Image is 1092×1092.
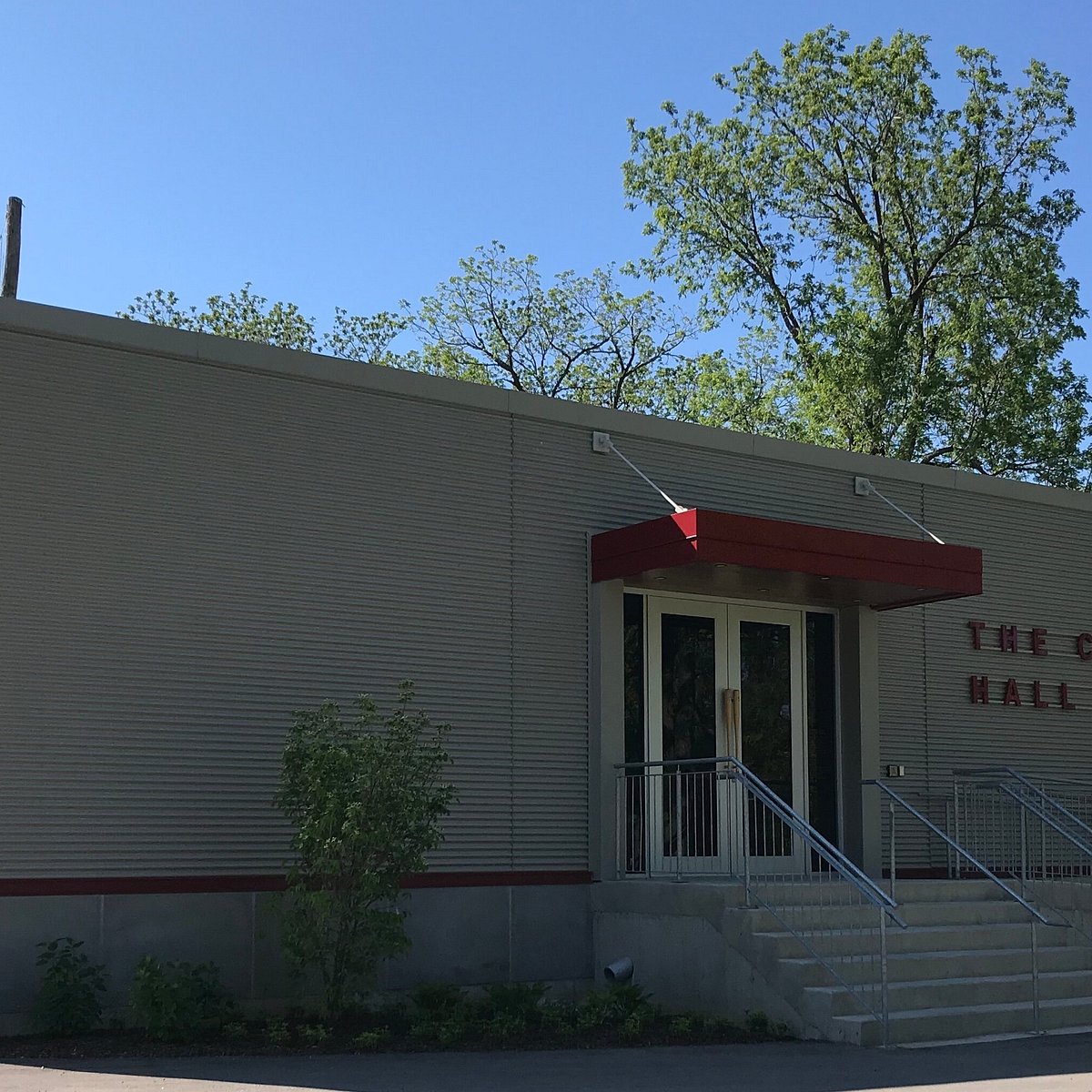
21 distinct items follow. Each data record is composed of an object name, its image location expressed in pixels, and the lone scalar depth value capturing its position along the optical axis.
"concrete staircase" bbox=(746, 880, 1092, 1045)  9.38
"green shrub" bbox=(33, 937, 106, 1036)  8.89
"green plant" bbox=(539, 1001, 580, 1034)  9.66
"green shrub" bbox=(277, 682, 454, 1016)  9.25
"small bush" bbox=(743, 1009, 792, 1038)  9.45
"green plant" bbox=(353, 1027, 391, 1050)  8.94
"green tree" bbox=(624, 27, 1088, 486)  26.56
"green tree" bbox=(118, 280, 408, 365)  34.41
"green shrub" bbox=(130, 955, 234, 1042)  8.88
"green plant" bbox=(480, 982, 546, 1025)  9.80
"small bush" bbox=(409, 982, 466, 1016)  10.07
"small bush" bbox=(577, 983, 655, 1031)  9.80
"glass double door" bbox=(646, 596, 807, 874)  12.08
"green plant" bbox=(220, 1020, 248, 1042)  9.02
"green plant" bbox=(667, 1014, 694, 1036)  9.52
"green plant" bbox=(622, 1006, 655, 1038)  9.45
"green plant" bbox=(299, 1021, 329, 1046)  9.02
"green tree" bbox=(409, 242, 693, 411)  33.69
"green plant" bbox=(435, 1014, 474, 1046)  9.16
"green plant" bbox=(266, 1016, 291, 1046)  8.98
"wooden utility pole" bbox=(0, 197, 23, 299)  19.03
